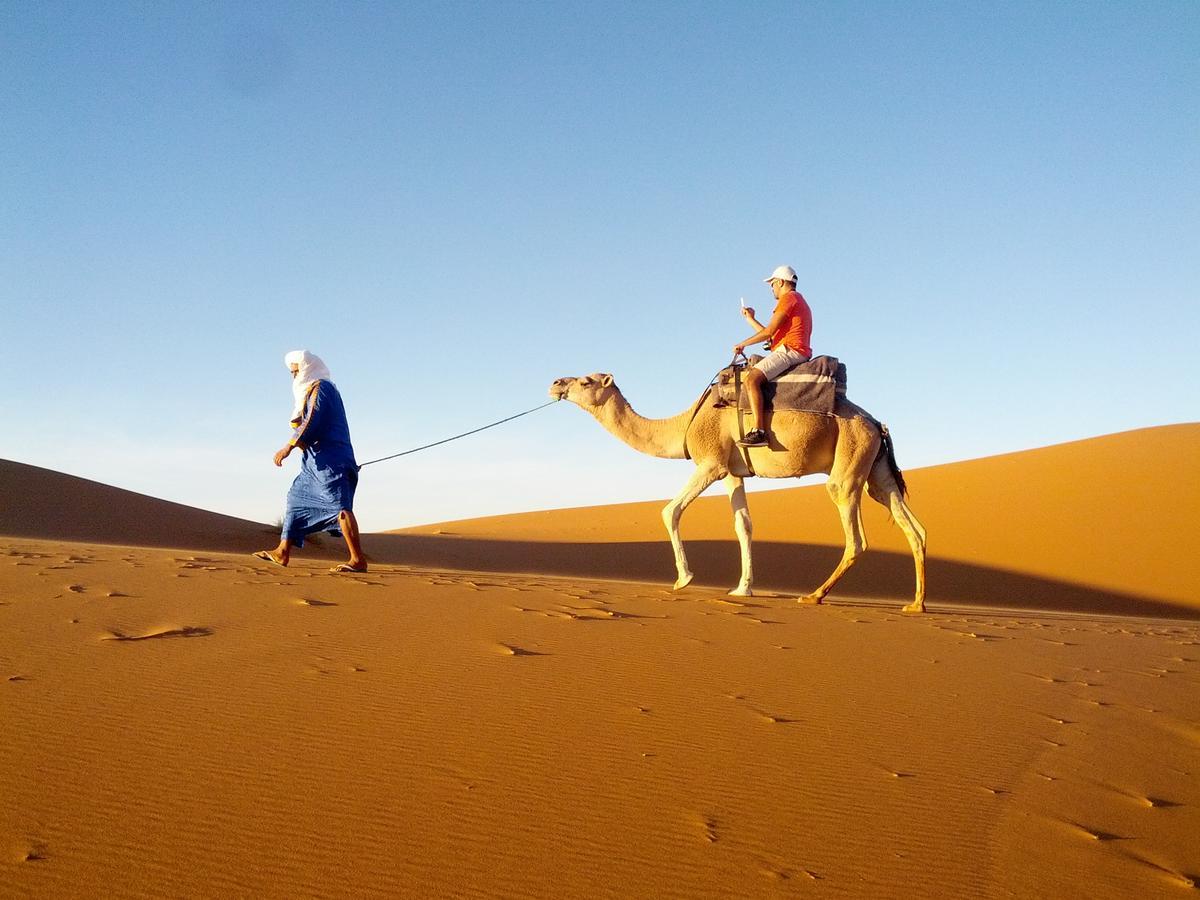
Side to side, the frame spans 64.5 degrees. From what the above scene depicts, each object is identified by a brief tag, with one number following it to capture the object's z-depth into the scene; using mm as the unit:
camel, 10250
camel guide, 9750
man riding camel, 10234
